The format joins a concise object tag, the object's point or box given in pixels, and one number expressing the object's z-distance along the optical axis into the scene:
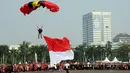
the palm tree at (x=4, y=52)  131.25
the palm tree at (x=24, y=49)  129.62
